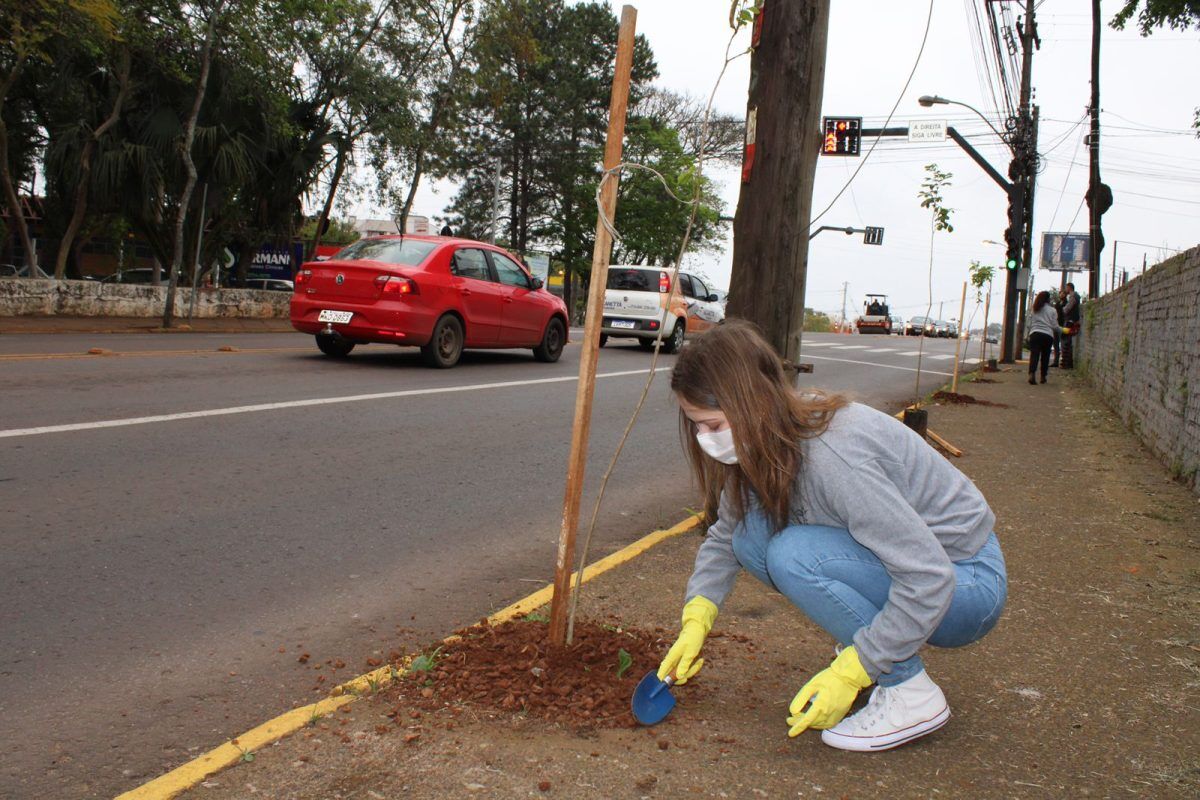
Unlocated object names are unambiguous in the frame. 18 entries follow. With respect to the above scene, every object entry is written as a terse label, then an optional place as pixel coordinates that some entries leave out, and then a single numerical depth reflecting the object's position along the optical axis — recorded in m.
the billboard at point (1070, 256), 35.75
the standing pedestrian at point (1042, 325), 15.61
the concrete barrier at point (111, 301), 15.89
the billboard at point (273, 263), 37.81
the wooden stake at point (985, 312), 17.83
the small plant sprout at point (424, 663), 3.03
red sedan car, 11.12
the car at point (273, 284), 34.24
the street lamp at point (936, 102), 21.23
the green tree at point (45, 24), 14.08
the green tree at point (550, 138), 44.62
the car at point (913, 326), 56.38
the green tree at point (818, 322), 70.25
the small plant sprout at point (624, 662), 3.03
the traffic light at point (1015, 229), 22.31
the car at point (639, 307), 18.38
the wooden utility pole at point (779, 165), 4.57
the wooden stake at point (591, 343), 2.73
